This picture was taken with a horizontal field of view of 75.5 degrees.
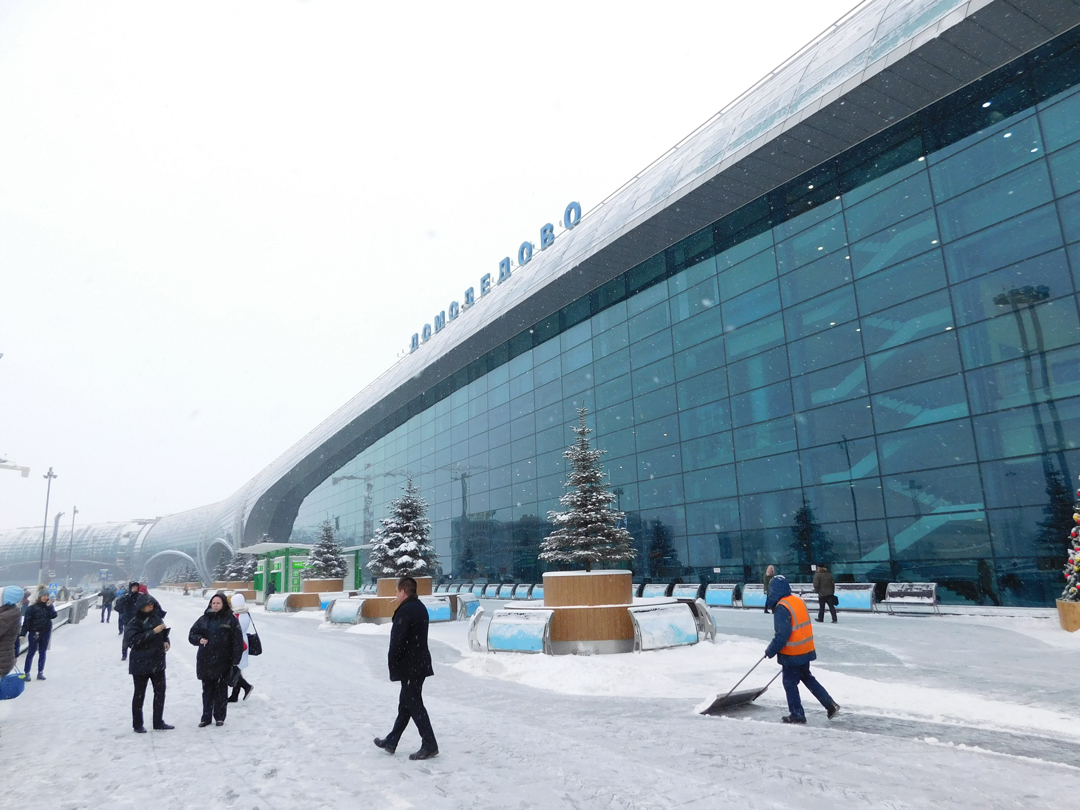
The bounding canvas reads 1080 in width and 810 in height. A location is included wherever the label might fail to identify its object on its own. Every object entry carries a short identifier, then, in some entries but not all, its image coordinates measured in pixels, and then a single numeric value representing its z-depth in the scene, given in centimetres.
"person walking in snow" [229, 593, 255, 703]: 913
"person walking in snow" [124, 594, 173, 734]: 743
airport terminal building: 1741
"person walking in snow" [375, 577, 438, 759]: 591
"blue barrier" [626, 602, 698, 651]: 1262
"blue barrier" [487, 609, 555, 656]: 1291
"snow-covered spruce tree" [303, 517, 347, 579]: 3878
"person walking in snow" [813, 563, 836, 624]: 1653
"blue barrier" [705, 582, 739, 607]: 2389
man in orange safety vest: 678
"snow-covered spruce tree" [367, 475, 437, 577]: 2797
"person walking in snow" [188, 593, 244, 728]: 762
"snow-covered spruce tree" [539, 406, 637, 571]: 1708
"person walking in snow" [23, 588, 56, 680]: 1158
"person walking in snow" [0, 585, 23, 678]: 702
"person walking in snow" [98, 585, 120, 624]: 2947
